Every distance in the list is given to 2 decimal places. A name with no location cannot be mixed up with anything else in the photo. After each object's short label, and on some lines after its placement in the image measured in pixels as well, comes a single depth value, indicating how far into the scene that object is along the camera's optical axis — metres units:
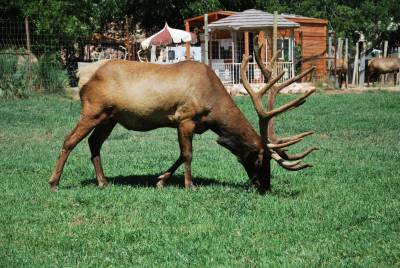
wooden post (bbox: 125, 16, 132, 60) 23.94
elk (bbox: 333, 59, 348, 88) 27.61
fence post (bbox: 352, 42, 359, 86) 30.06
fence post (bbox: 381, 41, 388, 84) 33.18
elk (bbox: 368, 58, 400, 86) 31.12
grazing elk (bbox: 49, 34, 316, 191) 7.98
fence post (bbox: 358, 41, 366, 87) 30.93
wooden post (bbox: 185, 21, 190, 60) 25.22
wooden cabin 26.45
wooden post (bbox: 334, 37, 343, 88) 27.64
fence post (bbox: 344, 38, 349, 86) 29.09
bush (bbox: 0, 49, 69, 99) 20.39
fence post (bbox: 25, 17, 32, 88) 20.95
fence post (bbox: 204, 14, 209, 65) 20.58
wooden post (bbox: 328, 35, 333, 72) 28.97
